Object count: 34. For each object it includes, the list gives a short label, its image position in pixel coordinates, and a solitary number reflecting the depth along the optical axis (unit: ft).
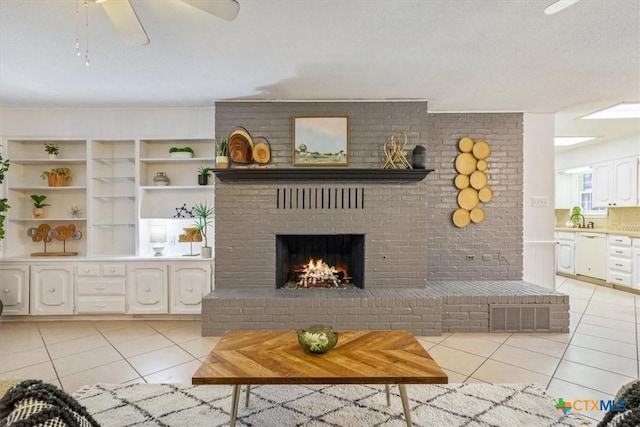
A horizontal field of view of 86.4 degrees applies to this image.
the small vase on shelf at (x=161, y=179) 13.75
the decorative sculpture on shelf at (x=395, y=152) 12.34
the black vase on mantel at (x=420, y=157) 12.06
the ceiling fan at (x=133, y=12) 5.42
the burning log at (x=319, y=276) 12.93
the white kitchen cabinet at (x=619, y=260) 17.43
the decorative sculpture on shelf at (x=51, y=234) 13.75
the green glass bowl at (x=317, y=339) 6.23
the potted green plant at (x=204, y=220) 13.17
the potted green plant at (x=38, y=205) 13.68
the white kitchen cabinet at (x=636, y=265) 16.81
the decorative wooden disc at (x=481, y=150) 14.03
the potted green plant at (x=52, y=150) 13.74
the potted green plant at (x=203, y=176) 13.51
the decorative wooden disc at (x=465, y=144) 14.08
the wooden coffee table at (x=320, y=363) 5.36
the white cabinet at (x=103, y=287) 12.91
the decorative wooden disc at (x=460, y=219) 14.10
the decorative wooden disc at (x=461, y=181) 14.10
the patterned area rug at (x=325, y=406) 6.61
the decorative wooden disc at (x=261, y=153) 12.37
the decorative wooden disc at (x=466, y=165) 14.11
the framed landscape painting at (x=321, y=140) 12.51
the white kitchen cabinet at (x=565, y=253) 21.43
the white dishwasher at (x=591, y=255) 19.05
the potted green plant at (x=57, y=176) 13.78
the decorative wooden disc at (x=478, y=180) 14.06
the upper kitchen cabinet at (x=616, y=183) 18.42
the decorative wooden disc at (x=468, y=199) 14.08
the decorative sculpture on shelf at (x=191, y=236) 13.42
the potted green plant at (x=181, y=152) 13.64
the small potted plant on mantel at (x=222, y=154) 12.17
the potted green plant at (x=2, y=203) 12.39
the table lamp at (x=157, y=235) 13.93
